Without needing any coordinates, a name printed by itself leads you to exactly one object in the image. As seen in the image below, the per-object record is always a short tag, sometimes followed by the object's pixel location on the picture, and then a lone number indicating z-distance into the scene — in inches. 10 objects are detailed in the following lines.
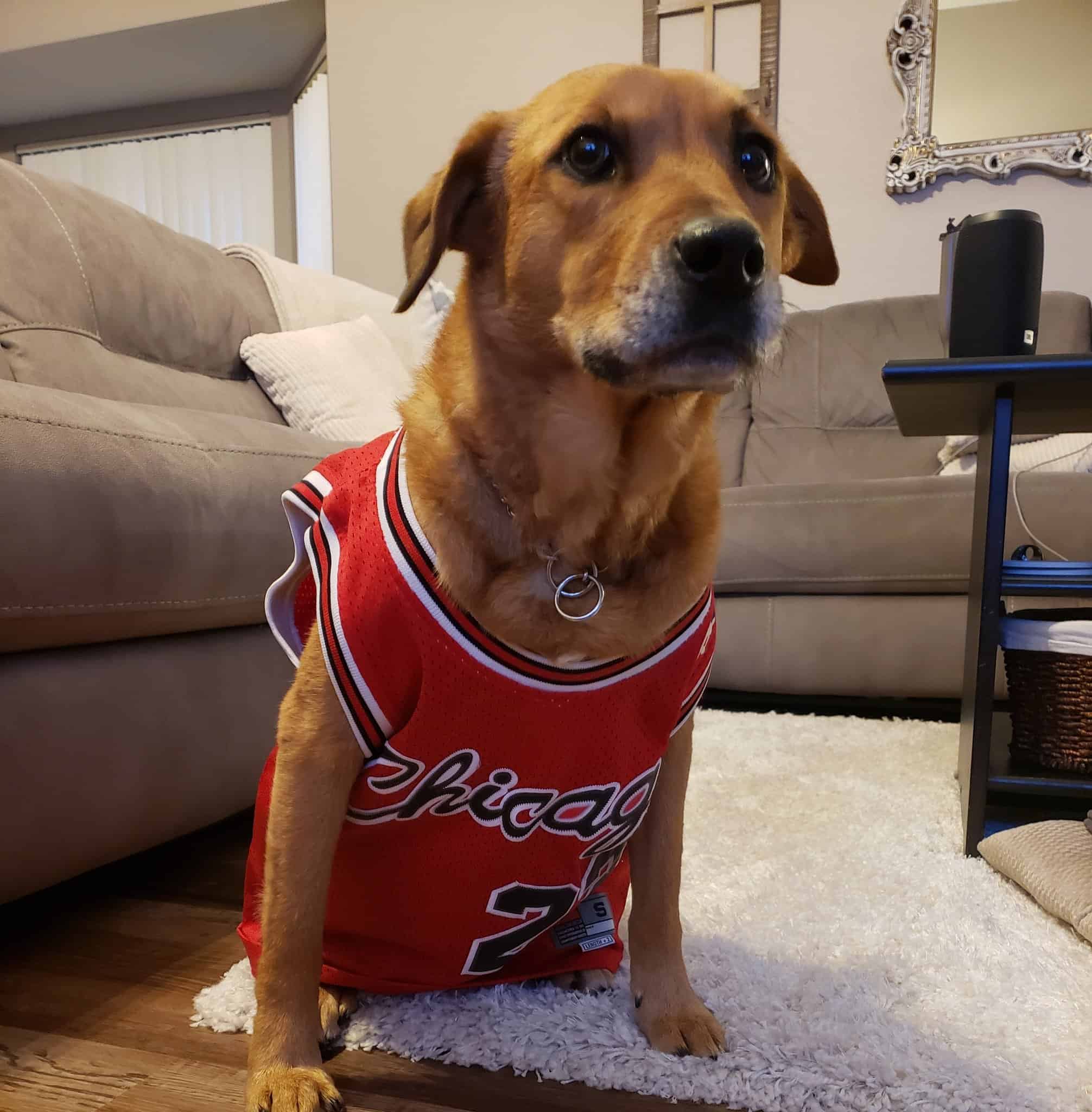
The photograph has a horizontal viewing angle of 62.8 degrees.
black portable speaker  51.2
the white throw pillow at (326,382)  72.5
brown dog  25.7
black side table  45.8
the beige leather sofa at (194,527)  36.1
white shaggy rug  28.4
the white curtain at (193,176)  204.4
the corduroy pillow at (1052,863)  39.0
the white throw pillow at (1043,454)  83.0
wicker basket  49.8
